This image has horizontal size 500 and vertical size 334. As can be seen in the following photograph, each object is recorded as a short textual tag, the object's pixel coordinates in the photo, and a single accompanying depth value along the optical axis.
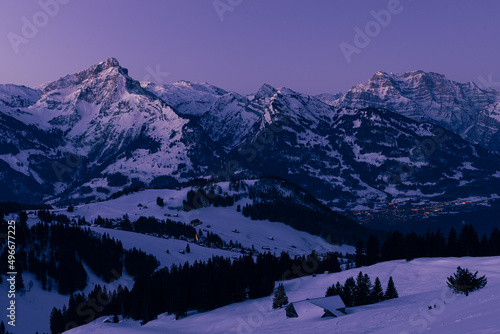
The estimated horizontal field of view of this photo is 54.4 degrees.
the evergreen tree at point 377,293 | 104.69
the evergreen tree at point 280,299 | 111.00
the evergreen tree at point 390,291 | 104.94
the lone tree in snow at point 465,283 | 78.19
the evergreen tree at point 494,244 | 143.88
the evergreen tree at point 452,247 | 147.88
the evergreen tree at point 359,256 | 174.62
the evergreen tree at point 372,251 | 171.20
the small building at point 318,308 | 89.38
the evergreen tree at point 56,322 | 143.12
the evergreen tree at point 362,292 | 103.88
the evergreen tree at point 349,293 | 103.81
